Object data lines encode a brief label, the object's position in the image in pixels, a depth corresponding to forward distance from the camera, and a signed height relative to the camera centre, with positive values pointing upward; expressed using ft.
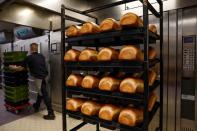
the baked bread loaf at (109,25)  5.18 +1.04
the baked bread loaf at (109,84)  5.28 -0.69
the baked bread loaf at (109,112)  5.24 -1.54
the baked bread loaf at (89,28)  5.62 +1.03
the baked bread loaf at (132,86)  4.83 -0.69
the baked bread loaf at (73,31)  6.00 +1.02
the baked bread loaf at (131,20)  4.72 +1.07
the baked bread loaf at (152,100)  5.51 -1.29
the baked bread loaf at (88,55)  5.71 +0.18
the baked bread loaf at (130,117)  4.83 -1.55
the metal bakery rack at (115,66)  4.66 -0.17
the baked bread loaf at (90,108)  5.67 -1.53
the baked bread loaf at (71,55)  6.03 +0.20
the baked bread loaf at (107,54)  5.26 +0.19
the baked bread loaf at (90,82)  5.71 -0.68
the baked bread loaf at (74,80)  6.02 -0.66
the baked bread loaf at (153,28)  5.91 +1.09
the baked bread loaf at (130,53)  4.81 +0.20
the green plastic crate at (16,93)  14.29 -2.62
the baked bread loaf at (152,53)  5.79 +0.23
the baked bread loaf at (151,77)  5.42 -0.52
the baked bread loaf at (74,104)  6.02 -1.48
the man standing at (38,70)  13.66 -0.70
